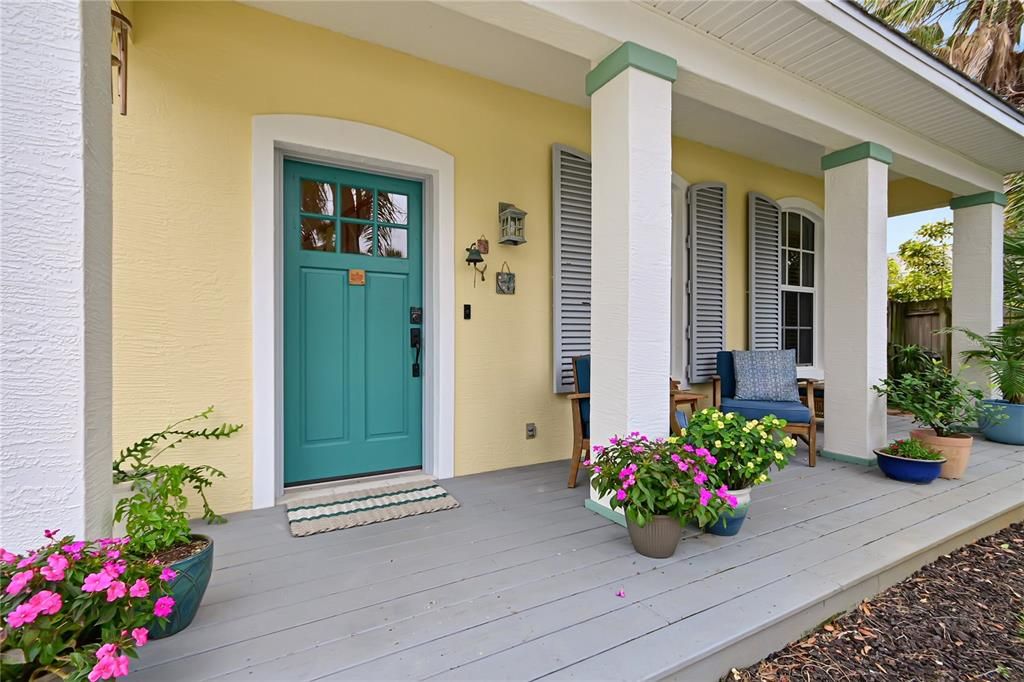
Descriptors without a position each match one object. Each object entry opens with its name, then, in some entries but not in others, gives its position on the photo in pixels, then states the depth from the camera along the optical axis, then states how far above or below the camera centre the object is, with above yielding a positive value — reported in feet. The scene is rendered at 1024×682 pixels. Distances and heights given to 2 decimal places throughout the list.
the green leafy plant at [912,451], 9.86 -2.46
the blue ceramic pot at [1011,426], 13.66 -2.58
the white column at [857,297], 11.12 +1.08
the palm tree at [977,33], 17.57 +12.40
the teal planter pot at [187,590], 4.65 -2.67
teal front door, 9.12 +0.33
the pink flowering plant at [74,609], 3.10 -1.99
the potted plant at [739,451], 7.02 -1.74
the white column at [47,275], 3.59 +0.51
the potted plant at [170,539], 4.68 -2.13
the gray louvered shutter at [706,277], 14.23 +1.99
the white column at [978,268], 14.74 +2.41
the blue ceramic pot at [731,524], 7.10 -2.93
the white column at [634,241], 7.47 +1.66
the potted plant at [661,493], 6.23 -2.15
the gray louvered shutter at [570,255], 11.41 +2.16
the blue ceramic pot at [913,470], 9.73 -2.81
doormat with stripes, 7.64 -3.09
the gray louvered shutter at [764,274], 15.46 +2.29
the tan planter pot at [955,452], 10.29 -2.54
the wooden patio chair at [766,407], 11.29 -1.80
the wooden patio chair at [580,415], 9.36 -1.61
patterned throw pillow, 12.93 -1.04
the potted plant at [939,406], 10.34 -1.54
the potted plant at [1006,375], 12.82 -0.98
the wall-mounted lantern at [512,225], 10.38 +2.65
